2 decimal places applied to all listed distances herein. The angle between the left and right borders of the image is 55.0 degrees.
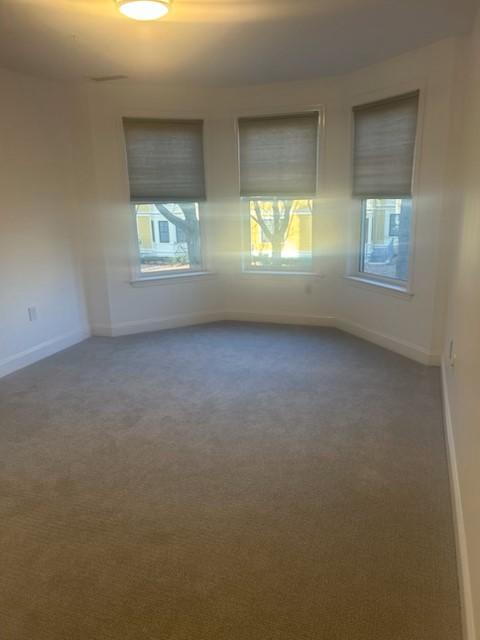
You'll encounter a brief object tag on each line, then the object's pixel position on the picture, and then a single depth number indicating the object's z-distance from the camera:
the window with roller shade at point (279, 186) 4.81
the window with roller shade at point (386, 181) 3.99
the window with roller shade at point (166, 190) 4.81
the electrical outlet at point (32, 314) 4.33
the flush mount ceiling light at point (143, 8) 2.56
